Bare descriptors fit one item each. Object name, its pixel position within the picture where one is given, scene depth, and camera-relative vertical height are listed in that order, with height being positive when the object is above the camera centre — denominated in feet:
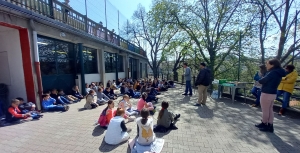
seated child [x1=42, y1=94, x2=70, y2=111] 18.94 -4.62
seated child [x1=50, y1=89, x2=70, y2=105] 21.68 -3.94
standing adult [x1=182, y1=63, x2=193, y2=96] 27.30 -0.74
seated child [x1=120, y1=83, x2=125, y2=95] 31.32 -4.24
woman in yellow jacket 15.25 -1.97
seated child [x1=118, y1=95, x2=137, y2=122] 17.11 -4.33
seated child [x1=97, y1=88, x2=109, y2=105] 22.82 -4.62
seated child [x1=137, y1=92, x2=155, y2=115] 17.56 -4.19
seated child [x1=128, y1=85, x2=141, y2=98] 29.15 -4.89
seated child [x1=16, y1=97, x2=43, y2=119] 16.06 -4.30
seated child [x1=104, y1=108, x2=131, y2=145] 10.22 -4.46
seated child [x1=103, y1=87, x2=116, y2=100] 27.23 -4.39
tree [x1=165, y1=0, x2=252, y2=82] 32.76 +10.40
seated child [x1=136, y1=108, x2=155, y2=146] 9.37 -3.90
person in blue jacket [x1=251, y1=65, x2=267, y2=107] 19.50 -2.99
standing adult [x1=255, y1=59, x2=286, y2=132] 11.50 -1.60
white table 21.61 -2.60
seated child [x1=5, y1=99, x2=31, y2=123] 14.62 -4.31
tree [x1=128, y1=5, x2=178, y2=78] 74.66 +16.97
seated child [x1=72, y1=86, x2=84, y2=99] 26.48 -4.15
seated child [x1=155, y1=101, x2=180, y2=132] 12.42 -4.45
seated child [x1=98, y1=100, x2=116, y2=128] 13.47 -4.27
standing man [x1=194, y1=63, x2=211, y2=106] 20.08 -1.70
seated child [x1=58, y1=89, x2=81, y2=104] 23.27 -4.56
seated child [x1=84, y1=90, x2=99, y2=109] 20.60 -4.46
